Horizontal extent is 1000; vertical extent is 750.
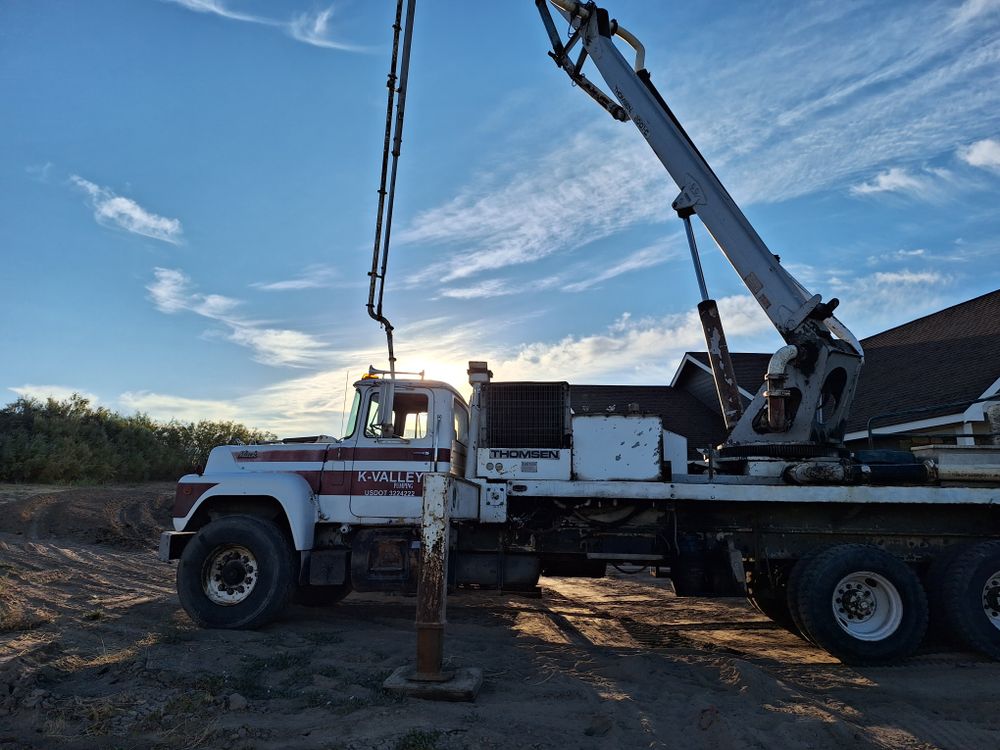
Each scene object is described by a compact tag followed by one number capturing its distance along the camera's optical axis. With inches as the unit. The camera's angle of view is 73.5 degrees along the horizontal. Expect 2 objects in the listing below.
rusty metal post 215.8
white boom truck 283.3
